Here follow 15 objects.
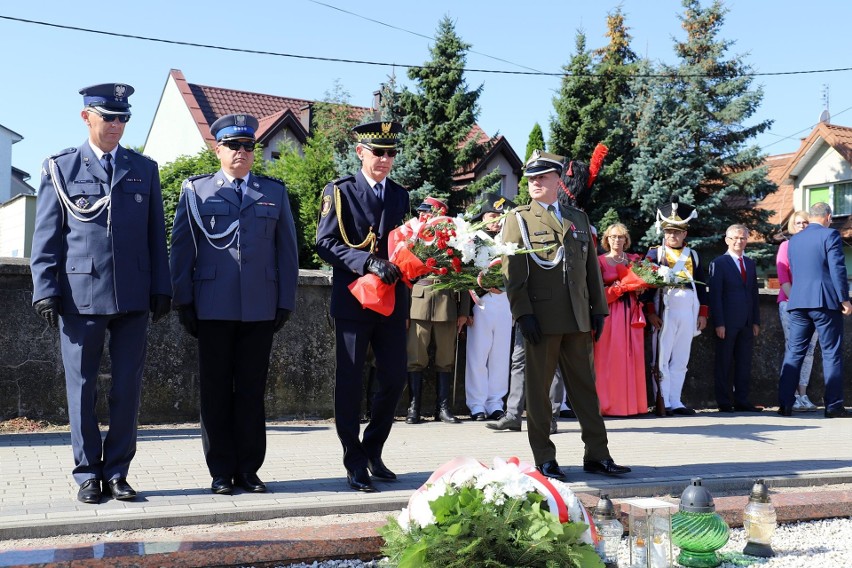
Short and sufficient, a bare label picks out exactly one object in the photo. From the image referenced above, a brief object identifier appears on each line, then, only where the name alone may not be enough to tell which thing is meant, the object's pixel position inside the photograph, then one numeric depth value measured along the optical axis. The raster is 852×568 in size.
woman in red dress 10.16
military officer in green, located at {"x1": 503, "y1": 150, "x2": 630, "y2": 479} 6.25
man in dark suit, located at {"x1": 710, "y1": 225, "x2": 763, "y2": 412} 11.15
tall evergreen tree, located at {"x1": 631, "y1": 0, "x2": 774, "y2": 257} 28.55
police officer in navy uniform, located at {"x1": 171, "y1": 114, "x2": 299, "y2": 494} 5.61
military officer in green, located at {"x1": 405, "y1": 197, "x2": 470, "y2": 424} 9.46
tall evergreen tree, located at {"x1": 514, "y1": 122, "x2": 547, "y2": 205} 34.56
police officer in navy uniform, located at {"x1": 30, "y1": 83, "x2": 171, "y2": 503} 5.26
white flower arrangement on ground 3.66
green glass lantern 4.46
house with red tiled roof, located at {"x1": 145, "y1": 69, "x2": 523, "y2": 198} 42.94
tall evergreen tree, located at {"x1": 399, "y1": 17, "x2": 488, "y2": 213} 28.77
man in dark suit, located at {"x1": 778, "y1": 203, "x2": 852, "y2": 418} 10.41
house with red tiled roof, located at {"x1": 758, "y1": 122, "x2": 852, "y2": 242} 39.56
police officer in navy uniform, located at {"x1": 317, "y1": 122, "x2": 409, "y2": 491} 5.88
